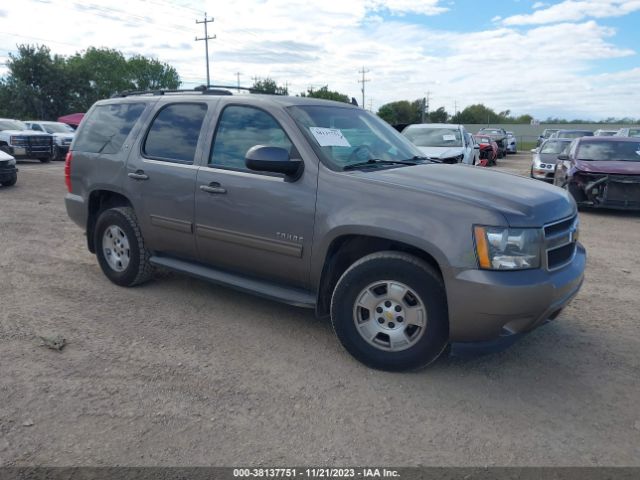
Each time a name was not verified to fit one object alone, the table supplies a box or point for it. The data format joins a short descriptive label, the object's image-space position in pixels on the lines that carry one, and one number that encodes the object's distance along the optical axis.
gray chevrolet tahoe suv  3.19
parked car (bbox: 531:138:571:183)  13.70
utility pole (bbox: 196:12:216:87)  60.31
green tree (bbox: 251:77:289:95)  61.56
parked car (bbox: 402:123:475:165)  11.80
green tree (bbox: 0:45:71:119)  46.59
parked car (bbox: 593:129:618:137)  26.31
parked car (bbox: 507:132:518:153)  33.47
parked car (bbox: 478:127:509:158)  28.84
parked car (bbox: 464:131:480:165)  13.15
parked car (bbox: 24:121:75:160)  21.61
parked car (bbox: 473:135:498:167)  22.88
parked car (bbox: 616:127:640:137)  23.80
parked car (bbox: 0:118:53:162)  18.55
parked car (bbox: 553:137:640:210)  9.48
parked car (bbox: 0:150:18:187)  12.17
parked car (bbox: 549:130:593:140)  23.52
